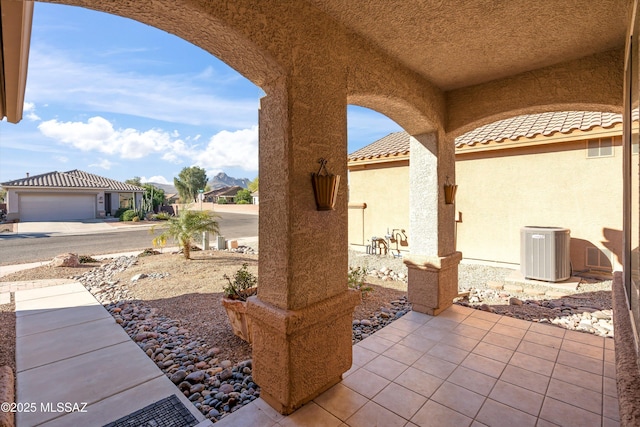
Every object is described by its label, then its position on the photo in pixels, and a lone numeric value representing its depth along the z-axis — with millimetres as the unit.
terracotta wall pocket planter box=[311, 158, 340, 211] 2391
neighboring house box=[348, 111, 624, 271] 6176
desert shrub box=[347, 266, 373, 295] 5191
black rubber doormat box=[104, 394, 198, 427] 2346
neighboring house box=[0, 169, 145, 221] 22188
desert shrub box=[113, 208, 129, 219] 25917
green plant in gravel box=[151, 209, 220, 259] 8047
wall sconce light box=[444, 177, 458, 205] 4434
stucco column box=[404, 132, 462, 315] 4312
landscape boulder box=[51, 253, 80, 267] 7992
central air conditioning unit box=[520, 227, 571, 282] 5906
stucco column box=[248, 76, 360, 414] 2281
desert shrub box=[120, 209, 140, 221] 23297
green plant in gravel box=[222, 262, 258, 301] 3941
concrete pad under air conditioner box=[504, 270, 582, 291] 5738
